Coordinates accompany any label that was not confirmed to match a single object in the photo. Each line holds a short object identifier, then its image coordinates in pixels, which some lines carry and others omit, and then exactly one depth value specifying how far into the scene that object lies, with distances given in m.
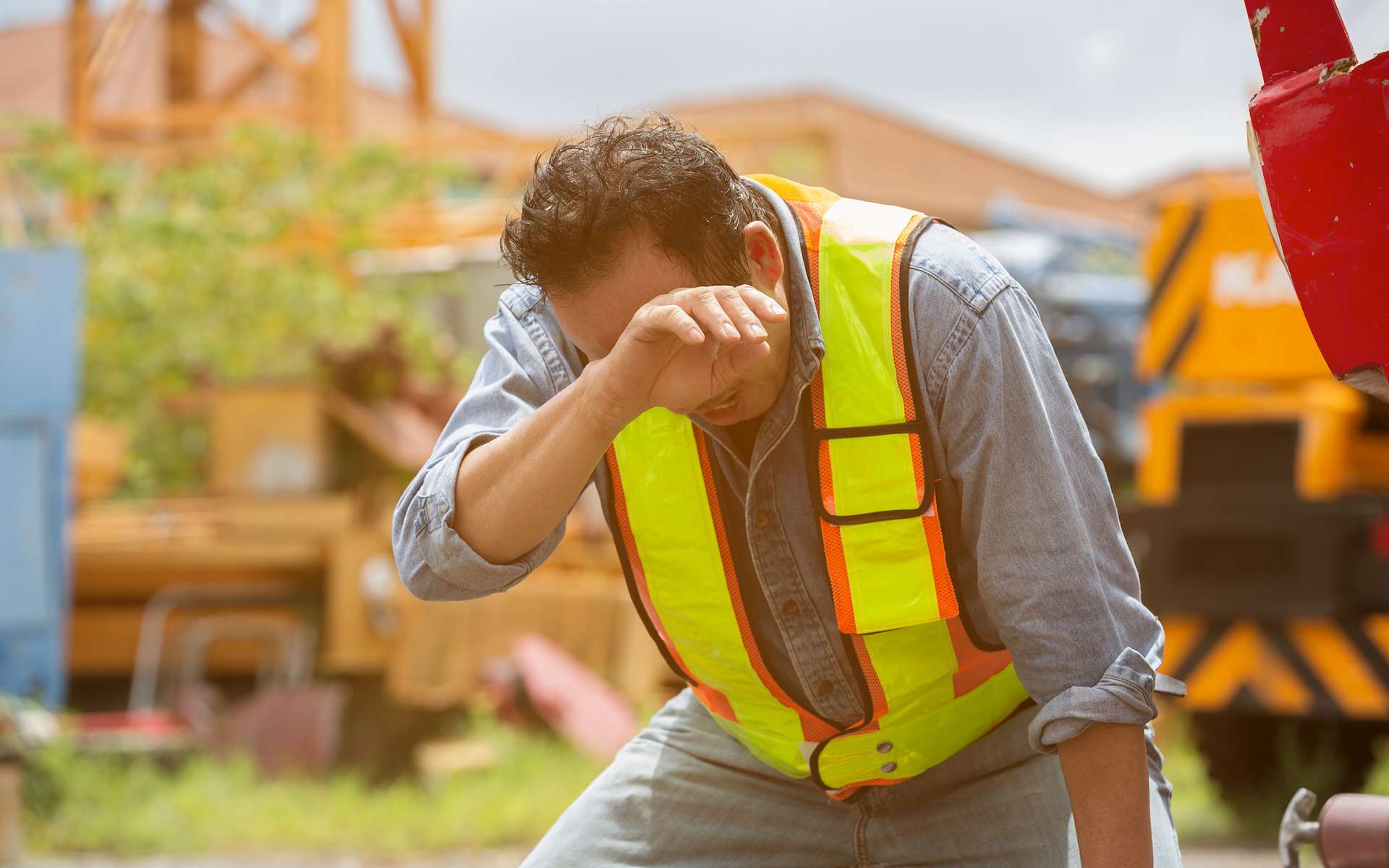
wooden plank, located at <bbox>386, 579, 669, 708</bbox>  12.74
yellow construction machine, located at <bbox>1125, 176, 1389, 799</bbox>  9.31
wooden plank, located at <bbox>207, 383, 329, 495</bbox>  13.42
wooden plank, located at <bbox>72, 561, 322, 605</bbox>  13.58
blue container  12.07
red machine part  2.86
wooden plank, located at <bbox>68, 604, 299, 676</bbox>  13.80
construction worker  3.59
